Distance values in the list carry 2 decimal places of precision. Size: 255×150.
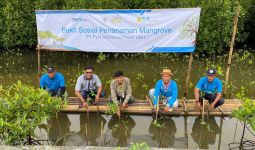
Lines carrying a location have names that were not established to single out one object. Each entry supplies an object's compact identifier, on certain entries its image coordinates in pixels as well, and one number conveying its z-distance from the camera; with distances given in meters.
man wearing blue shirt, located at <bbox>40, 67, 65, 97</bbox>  8.43
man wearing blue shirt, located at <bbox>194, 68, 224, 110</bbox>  7.71
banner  8.15
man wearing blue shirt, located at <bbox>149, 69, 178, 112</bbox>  7.77
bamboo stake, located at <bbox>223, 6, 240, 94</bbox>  7.91
